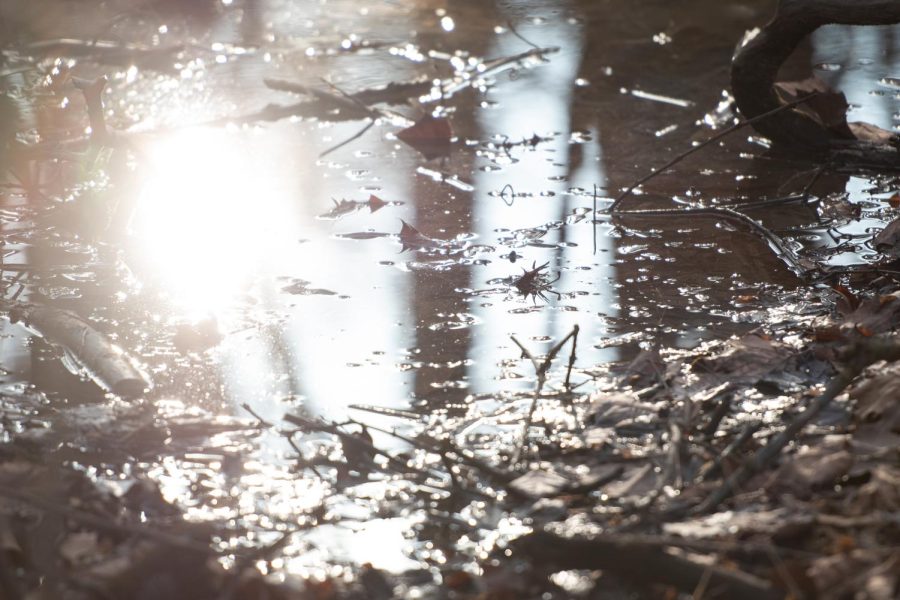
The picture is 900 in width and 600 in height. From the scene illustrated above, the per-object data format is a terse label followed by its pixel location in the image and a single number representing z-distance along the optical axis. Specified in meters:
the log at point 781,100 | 10.21
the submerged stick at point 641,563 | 3.84
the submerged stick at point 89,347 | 6.15
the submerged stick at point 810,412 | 4.38
